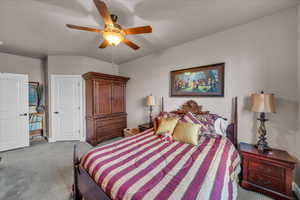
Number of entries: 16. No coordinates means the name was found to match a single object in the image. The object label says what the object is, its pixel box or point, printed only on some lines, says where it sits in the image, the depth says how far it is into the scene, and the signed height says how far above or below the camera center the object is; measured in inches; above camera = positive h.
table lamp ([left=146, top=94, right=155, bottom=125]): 130.3 -1.2
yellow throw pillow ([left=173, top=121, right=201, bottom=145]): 75.7 -21.6
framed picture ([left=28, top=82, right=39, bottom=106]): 154.9 +7.3
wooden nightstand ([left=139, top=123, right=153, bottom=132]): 127.3 -28.7
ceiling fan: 65.4 +37.6
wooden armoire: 139.3 -9.3
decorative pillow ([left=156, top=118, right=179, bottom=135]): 88.2 -19.3
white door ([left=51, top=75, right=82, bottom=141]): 150.3 -10.0
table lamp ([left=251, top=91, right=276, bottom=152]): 69.8 -5.1
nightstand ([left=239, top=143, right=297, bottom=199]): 61.6 -38.5
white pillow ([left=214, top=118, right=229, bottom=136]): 87.2 -19.2
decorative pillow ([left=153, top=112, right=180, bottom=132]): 101.6 -15.0
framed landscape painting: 98.0 +15.2
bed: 37.5 -26.9
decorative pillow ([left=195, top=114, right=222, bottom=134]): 85.7 -16.6
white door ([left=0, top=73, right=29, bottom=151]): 124.4 -12.9
